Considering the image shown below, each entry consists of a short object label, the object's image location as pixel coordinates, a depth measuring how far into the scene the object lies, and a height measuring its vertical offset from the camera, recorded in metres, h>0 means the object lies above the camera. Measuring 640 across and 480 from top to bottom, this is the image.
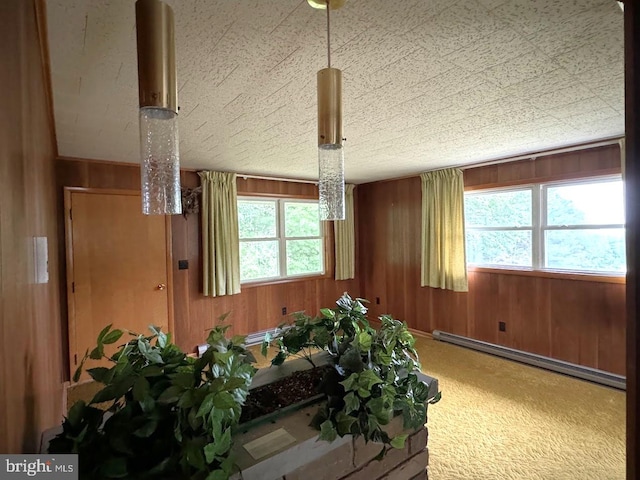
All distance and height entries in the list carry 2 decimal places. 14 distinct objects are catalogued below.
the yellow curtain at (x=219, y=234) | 3.67 +0.05
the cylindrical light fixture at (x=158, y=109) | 0.74 +0.32
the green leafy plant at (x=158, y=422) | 0.59 -0.36
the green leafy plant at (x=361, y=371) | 0.85 -0.40
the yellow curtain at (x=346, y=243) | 4.83 -0.12
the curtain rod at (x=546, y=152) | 2.70 +0.74
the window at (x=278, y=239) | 4.12 -0.03
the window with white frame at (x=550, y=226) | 2.85 +0.04
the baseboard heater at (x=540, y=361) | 2.82 -1.31
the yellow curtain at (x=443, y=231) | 3.75 +0.03
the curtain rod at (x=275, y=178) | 3.96 +0.77
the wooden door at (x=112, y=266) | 3.05 -0.26
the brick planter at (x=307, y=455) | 0.72 -0.53
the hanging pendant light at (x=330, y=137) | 1.05 +0.33
